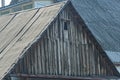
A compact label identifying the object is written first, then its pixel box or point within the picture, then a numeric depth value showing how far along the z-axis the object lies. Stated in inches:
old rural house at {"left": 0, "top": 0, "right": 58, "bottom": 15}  1243.8
